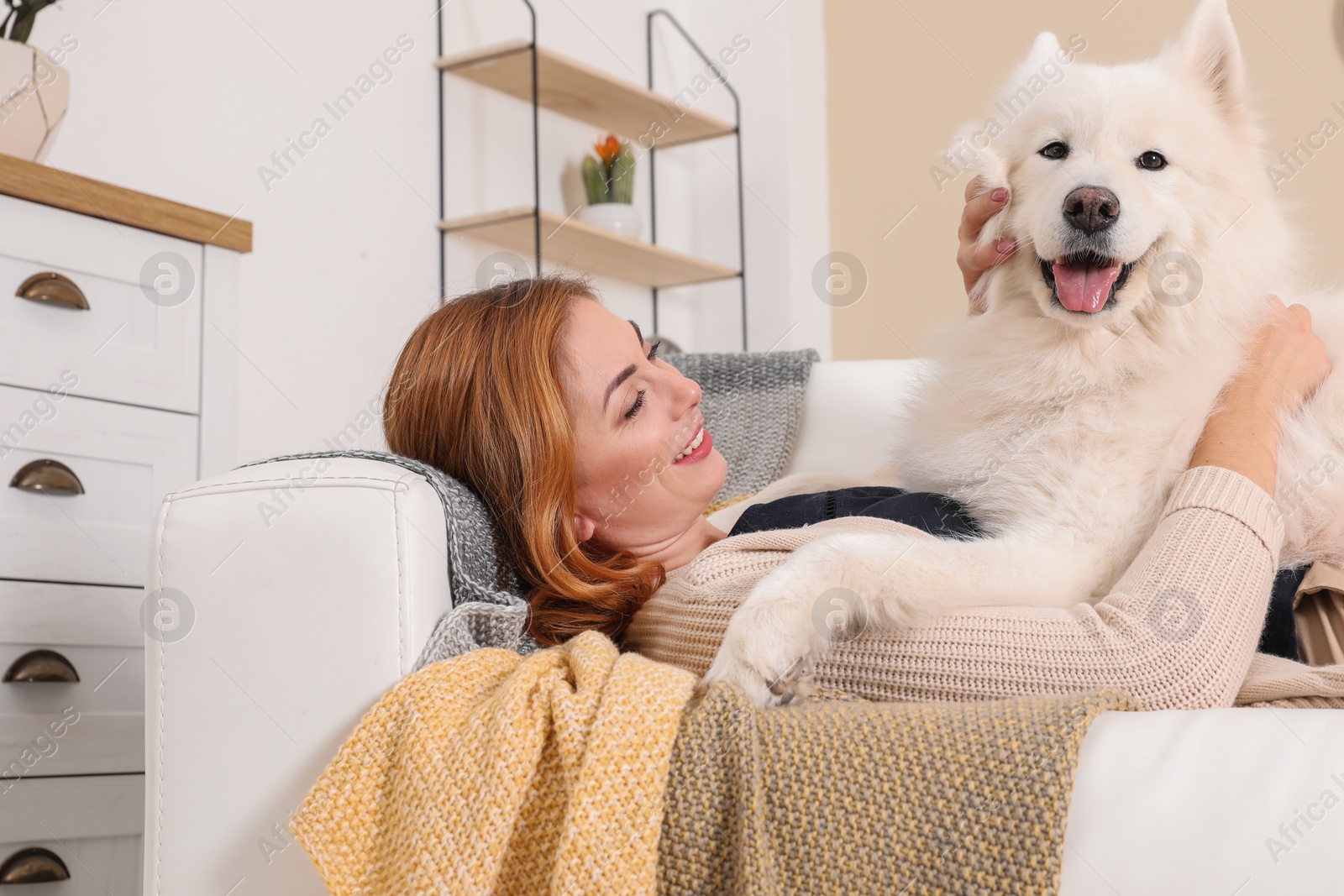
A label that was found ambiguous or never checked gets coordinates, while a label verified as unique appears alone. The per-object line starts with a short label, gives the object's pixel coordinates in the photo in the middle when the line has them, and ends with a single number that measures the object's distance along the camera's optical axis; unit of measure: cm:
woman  98
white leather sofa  101
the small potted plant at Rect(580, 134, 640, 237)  345
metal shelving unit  314
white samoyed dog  123
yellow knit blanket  82
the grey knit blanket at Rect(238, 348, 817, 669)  113
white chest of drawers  171
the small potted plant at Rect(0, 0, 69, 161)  185
